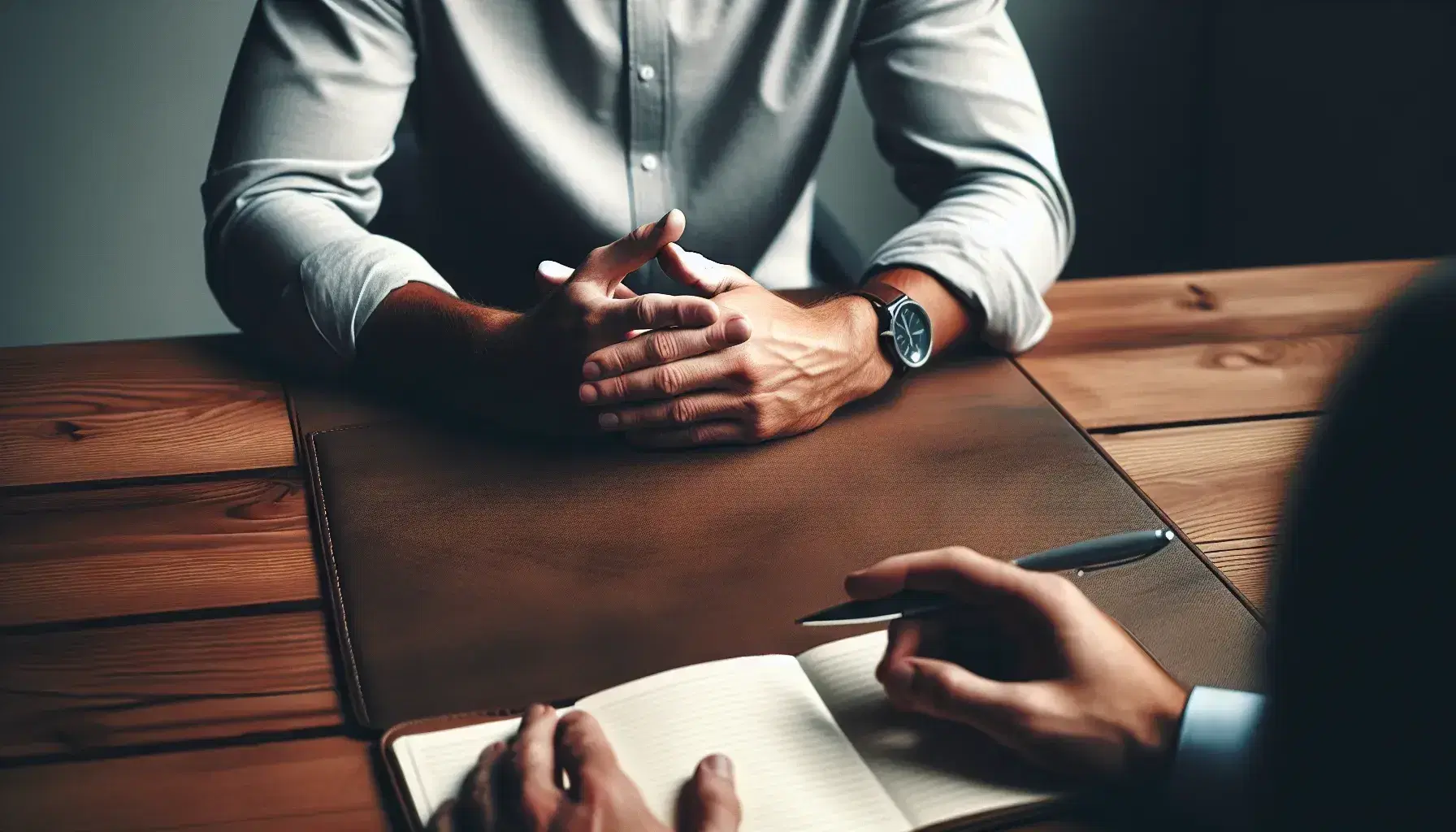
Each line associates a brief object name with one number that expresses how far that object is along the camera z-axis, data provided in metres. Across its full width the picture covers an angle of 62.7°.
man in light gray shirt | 0.93
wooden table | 0.58
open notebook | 0.53
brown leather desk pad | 0.65
